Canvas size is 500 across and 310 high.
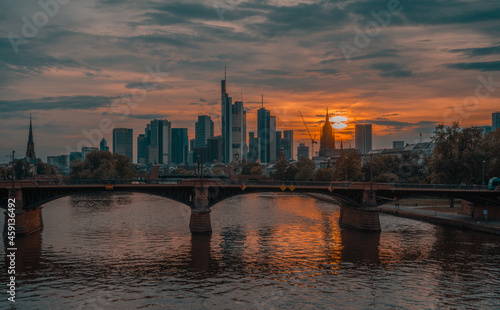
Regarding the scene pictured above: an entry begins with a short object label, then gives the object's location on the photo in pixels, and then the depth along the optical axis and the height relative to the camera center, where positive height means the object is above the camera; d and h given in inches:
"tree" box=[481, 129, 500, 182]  4394.7 +59.5
